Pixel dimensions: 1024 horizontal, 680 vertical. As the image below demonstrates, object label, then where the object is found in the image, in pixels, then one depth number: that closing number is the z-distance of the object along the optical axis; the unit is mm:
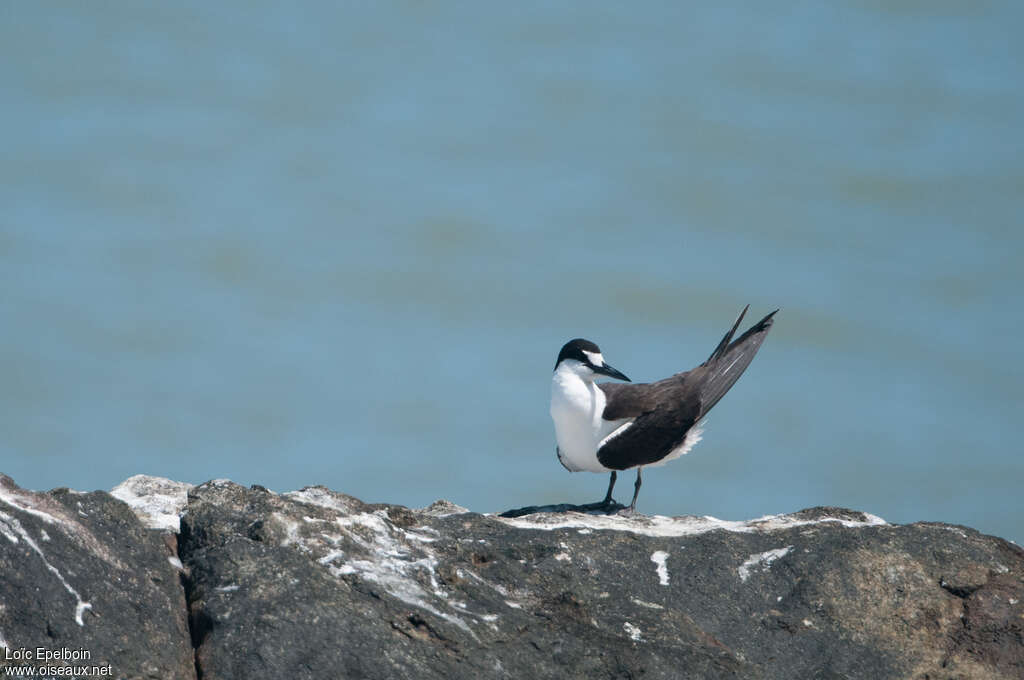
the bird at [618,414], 21000
